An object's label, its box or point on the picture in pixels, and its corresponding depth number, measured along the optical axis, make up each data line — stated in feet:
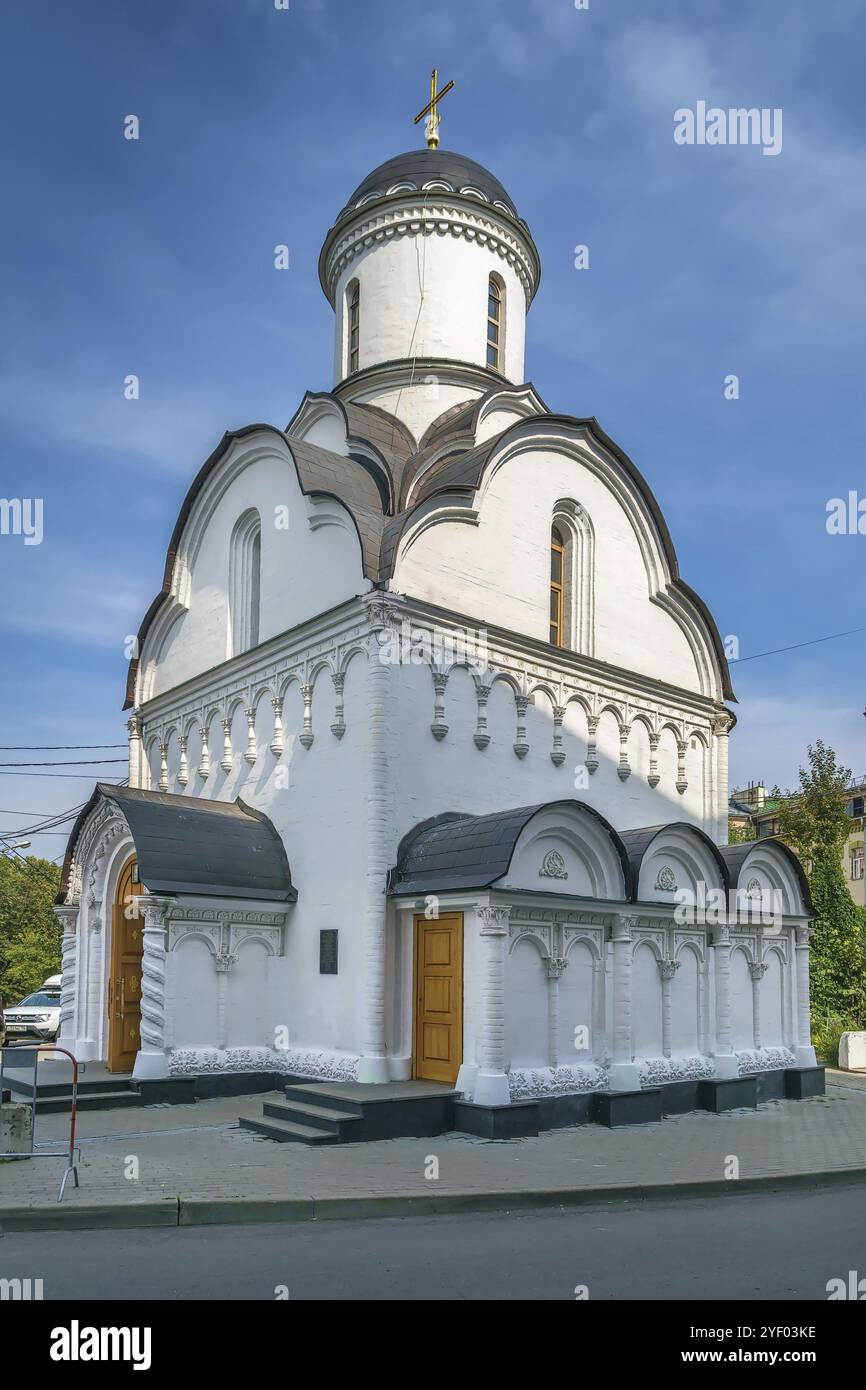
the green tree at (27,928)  100.17
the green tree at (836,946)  71.31
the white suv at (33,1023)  77.15
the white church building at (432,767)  42.57
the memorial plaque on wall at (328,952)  45.27
